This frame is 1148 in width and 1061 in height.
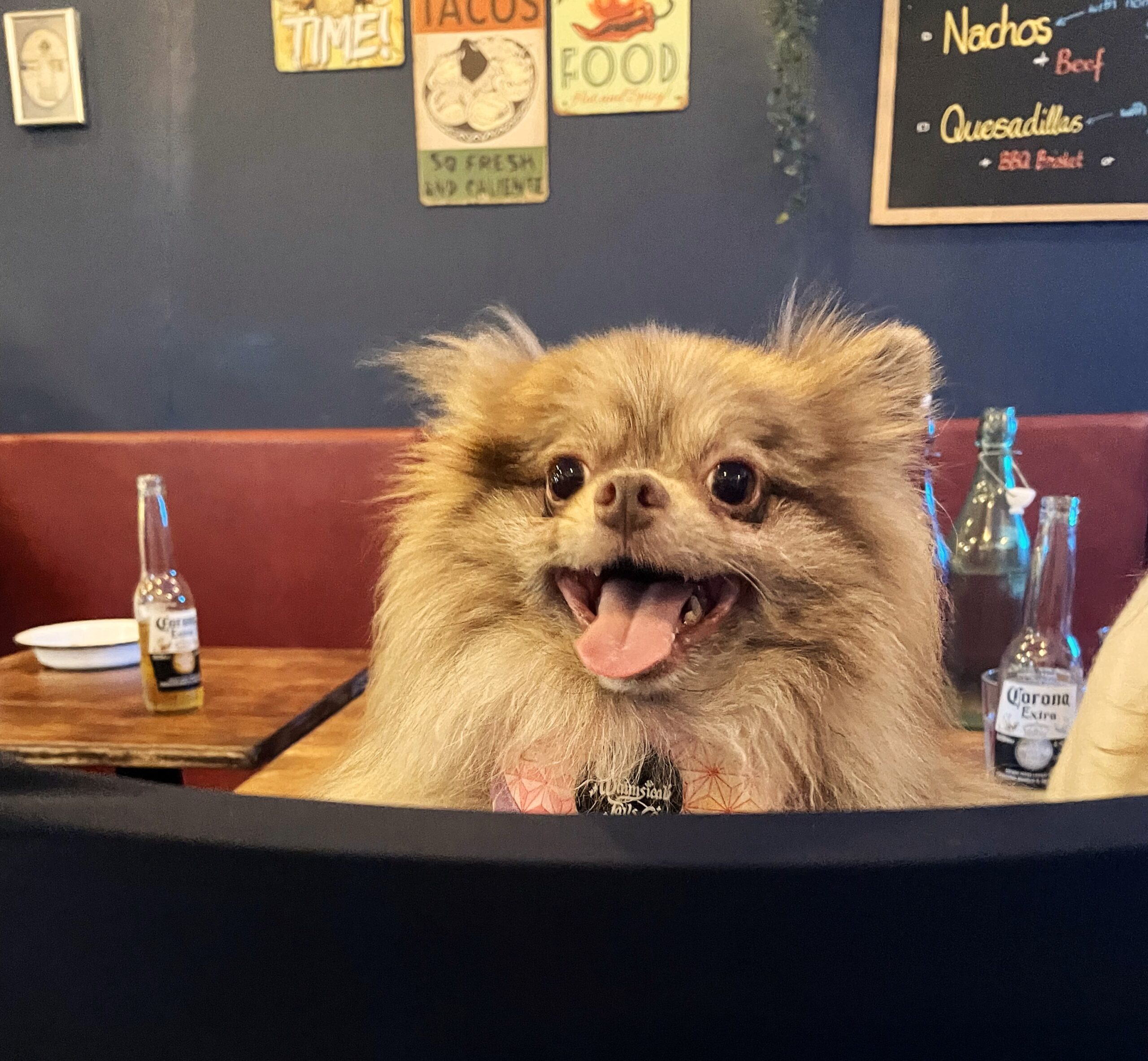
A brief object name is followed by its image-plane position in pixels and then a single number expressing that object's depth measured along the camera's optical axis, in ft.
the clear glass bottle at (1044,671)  3.65
